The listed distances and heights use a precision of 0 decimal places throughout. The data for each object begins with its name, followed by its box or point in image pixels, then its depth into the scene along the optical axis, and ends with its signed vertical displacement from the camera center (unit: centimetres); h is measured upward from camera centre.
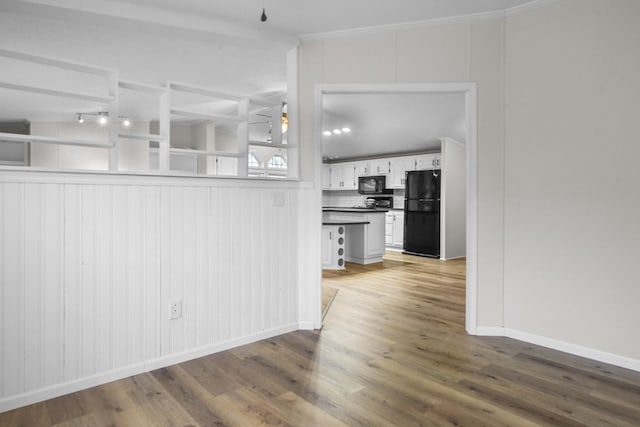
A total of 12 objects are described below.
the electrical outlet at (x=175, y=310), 259 -67
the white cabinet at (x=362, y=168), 971 +110
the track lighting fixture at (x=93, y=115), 566 +148
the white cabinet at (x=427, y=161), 816 +108
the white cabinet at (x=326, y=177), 1080 +97
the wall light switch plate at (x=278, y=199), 311 +10
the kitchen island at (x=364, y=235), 685 -43
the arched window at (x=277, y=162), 922 +121
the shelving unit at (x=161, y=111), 208 +66
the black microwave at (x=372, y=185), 923 +66
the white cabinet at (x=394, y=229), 874 -42
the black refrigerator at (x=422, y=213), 776 -4
